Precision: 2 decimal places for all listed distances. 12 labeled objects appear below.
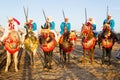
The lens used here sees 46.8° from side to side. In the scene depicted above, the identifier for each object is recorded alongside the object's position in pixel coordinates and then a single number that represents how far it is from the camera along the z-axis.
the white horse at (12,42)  5.93
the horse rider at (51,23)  7.76
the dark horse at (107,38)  6.82
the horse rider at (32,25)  7.68
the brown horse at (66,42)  6.98
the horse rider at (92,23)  7.40
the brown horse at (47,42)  6.11
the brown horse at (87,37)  6.89
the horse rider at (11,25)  6.03
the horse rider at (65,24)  8.17
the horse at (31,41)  6.97
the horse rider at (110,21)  7.56
